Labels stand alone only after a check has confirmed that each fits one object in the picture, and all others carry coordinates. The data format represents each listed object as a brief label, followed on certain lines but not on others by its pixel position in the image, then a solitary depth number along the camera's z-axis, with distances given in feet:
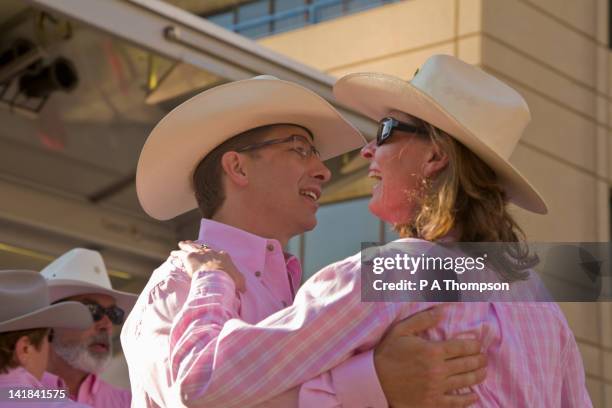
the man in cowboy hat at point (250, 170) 10.89
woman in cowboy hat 8.11
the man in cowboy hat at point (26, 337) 13.29
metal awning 27.96
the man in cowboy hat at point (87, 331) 19.12
